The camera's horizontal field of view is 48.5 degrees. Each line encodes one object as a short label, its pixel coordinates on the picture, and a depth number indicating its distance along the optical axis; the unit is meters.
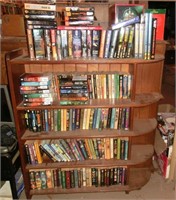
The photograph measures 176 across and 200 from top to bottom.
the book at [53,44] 1.41
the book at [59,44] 1.43
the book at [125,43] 1.42
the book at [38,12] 1.36
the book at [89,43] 1.43
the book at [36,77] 1.49
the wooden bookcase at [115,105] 1.46
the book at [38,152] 1.68
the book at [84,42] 1.43
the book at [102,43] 1.43
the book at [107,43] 1.43
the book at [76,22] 1.43
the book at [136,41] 1.40
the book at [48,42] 1.41
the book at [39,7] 1.34
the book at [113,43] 1.43
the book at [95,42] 1.43
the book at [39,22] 1.39
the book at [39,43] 1.41
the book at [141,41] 1.39
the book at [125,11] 1.45
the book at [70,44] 1.43
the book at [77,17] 1.40
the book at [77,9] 1.38
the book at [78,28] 1.42
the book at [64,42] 1.43
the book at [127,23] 1.40
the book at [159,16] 1.55
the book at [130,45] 1.42
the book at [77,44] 1.43
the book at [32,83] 1.49
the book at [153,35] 1.37
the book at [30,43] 1.41
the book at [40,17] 1.37
